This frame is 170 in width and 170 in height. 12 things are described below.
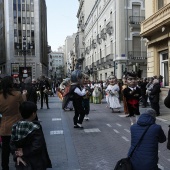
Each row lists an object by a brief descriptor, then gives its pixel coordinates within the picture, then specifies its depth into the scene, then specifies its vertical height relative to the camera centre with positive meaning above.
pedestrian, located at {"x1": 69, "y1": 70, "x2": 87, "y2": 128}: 6.03 -0.44
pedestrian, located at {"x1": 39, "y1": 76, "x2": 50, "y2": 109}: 10.18 -0.41
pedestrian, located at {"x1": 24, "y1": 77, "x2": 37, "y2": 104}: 5.81 -0.29
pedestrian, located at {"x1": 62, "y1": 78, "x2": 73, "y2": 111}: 6.33 -0.71
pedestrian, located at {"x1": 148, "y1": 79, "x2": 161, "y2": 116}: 7.98 -0.69
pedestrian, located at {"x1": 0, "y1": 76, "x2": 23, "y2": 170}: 3.12 -0.48
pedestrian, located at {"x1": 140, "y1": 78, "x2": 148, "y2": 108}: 10.53 -0.84
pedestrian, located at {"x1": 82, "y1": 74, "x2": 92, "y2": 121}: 7.39 -0.97
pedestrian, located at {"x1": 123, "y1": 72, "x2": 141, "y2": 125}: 6.20 -0.54
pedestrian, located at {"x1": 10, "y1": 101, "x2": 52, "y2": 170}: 2.27 -0.77
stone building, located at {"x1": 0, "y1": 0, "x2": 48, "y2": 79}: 41.71 +10.48
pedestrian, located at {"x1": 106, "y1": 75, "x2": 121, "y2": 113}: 9.14 -0.72
